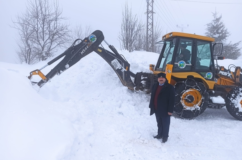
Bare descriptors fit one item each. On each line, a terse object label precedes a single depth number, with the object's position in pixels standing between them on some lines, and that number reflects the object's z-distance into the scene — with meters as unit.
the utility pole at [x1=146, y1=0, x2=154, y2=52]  18.91
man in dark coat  4.23
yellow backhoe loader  5.84
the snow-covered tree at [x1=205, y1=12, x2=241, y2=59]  26.58
